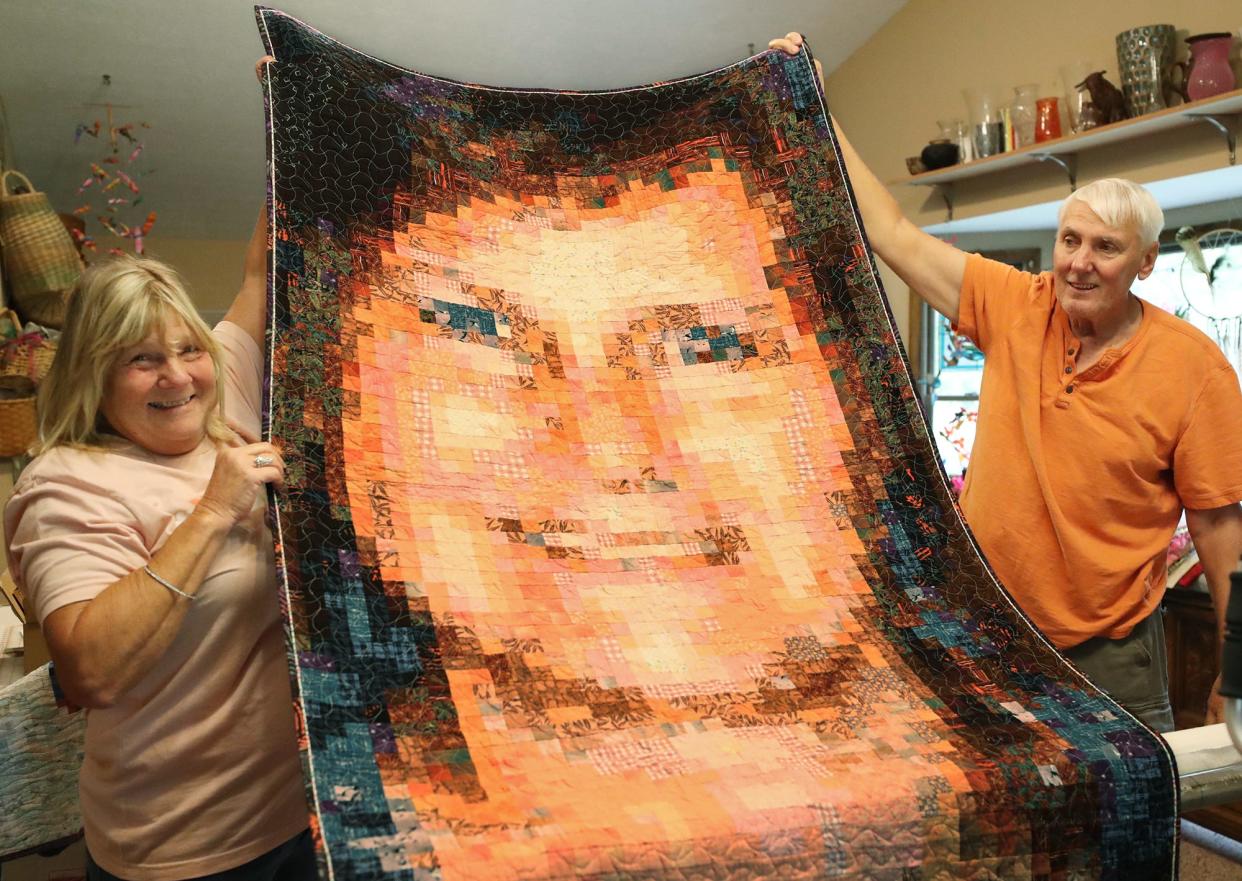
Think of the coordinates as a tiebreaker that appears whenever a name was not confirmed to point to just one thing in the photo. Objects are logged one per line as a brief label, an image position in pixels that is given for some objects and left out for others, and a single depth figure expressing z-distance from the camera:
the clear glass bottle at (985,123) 4.77
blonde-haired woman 1.31
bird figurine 4.08
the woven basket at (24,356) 3.58
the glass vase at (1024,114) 4.57
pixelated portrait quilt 1.16
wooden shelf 3.67
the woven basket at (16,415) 3.62
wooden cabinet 3.34
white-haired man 1.84
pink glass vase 3.65
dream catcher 4.00
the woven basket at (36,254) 3.89
